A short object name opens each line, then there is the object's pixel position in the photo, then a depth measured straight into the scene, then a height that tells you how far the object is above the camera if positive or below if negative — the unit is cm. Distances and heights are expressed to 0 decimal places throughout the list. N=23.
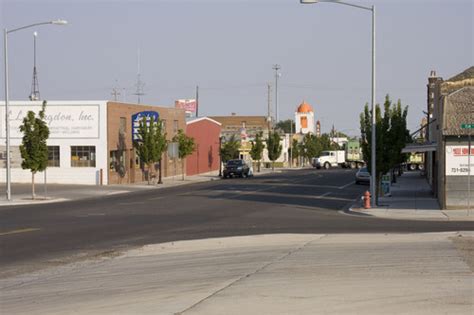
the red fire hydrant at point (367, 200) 3206 -181
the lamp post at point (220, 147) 8431 +95
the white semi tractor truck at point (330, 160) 10488 -49
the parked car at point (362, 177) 5747 -153
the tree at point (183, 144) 6862 +108
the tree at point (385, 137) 3566 +93
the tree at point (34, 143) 4134 +69
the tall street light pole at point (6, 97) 3800 +294
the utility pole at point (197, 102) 12262 +876
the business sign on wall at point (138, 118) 6166 +304
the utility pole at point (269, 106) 11464 +752
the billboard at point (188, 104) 12538 +856
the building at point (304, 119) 16475 +809
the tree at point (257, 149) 9094 +85
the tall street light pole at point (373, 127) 3244 +128
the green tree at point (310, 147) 12662 +153
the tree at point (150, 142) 5922 +111
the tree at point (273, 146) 9775 +131
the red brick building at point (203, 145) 8144 +124
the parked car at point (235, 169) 7400 -122
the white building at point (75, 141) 5775 +112
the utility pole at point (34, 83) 7432 +703
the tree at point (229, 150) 8556 +69
